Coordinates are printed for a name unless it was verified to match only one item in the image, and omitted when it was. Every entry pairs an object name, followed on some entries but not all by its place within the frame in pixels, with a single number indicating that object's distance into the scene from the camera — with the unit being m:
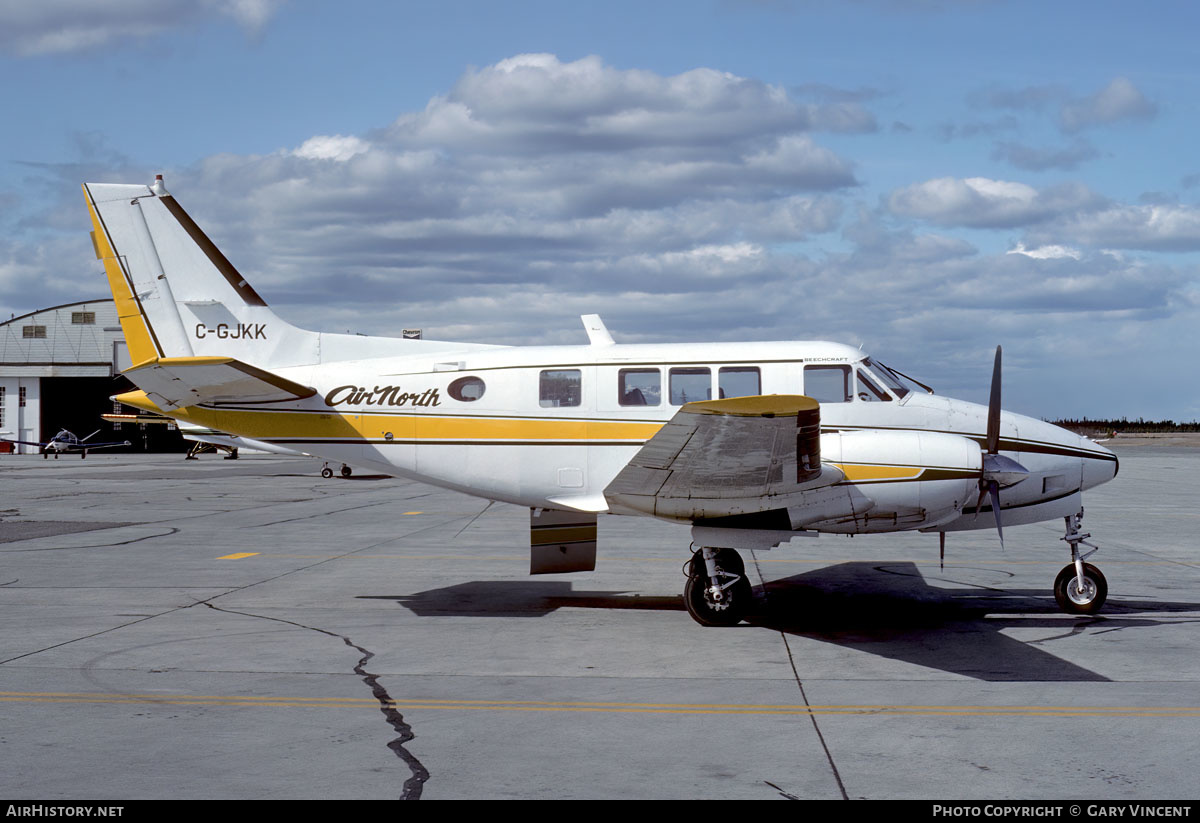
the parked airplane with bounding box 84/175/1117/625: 11.18
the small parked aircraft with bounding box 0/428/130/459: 67.75
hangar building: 75.12
